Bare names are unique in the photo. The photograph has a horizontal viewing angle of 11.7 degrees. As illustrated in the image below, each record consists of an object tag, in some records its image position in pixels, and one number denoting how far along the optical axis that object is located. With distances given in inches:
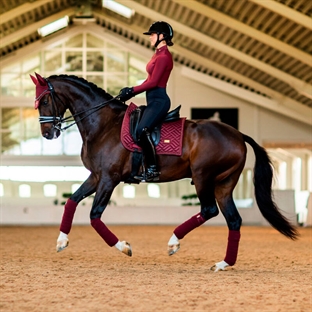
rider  580.7
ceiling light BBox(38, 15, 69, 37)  1871.0
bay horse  583.1
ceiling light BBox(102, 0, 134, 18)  1757.1
